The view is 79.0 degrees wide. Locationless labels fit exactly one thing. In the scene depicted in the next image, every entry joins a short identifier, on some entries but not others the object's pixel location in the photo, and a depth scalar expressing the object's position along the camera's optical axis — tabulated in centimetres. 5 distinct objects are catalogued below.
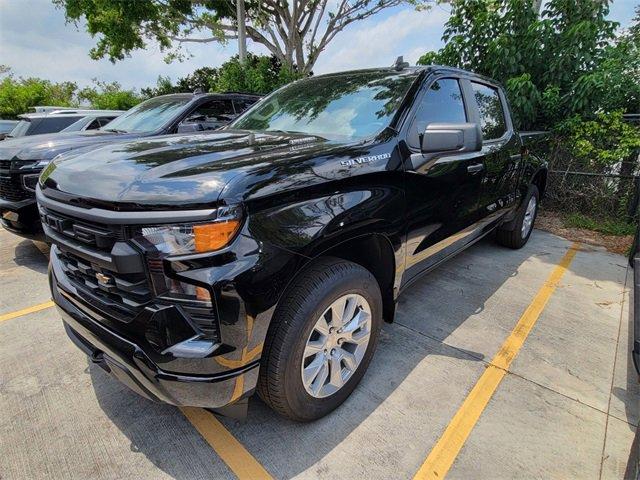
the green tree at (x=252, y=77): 1169
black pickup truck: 151
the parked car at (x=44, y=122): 752
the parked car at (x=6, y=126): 1053
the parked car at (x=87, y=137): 390
